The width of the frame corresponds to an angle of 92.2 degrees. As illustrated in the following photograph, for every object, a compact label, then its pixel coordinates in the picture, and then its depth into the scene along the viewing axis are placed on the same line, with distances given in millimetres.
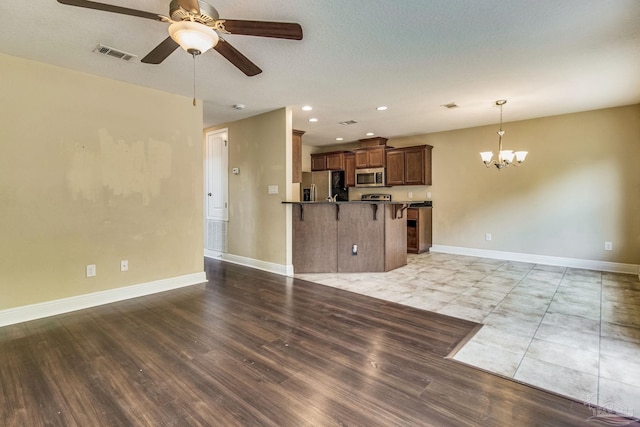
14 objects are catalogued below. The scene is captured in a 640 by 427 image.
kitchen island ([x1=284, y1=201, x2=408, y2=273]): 4793
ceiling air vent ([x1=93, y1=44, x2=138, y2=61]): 2738
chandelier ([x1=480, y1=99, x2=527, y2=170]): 4450
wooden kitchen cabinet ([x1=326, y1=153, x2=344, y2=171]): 7668
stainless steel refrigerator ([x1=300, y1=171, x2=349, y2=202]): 7836
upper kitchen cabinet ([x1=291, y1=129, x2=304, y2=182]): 5117
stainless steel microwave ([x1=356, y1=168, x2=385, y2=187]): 7107
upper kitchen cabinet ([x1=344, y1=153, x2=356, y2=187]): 7543
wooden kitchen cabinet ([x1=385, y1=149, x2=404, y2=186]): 6840
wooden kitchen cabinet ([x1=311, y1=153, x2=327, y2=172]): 7961
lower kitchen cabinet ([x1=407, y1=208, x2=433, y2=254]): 6348
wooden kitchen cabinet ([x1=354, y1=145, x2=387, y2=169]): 7062
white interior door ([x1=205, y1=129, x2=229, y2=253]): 5691
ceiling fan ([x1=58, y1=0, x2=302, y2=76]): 1698
